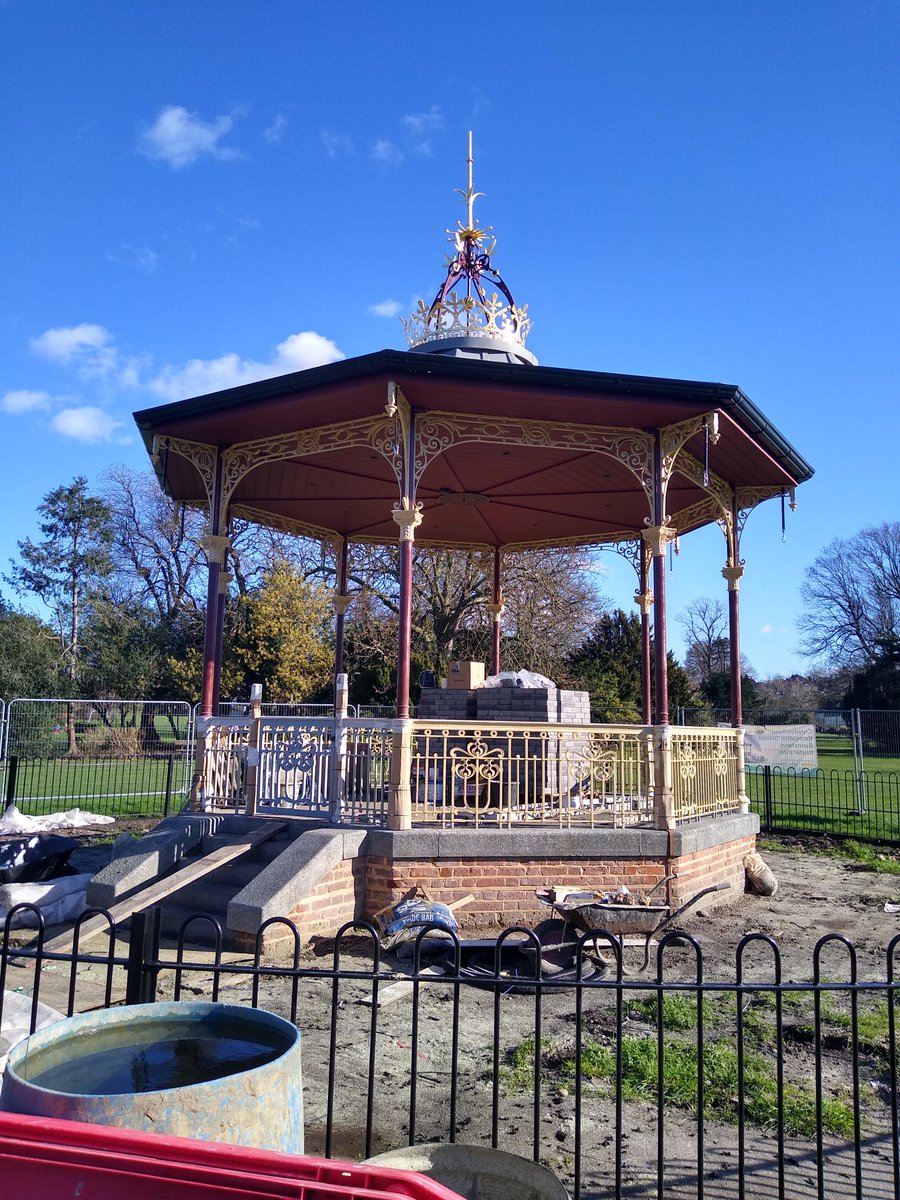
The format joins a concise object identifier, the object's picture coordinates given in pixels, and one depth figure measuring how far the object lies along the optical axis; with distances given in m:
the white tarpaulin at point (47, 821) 12.41
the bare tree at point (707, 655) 54.87
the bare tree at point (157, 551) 37.47
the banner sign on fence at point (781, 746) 17.47
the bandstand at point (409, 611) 7.97
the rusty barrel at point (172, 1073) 2.21
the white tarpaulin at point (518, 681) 10.54
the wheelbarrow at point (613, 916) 6.81
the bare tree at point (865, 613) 50.41
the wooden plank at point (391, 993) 5.72
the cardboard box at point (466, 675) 11.37
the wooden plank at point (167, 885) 6.82
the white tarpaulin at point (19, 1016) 4.22
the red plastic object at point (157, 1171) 1.77
